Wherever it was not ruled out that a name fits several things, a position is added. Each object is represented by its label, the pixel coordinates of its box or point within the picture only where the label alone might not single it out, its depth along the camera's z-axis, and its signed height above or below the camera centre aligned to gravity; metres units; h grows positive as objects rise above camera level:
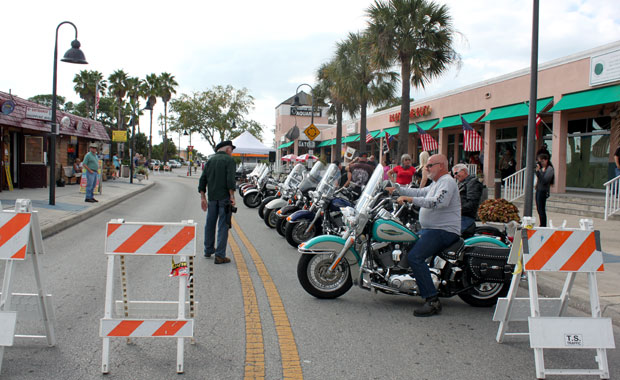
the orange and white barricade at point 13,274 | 3.91 -0.86
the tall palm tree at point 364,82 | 27.25 +4.99
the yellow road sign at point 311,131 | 24.77 +2.03
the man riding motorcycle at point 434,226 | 5.52 -0.57
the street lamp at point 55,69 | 14.86 +3.05
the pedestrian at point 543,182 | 11.29 -0.14
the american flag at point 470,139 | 21.94 +1.53
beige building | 16.91 +2.48
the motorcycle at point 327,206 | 8.56 -0.56
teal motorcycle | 5.79 -1.02
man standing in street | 8.32 -0.27
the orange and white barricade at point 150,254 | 3.99 -0.77
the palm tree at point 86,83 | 56.06 +9.69
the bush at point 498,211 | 9.48 -0.69
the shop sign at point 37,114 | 17.56 +1.95
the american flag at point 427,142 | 26.33 +1.69
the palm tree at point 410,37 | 21.31 +5.74
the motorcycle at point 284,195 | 11.90 -0.54
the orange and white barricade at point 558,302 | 4.05 -1.14
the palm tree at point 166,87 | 65.44 +10.88
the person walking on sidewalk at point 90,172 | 17.42 -0.05
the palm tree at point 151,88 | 61.09 +10.12
